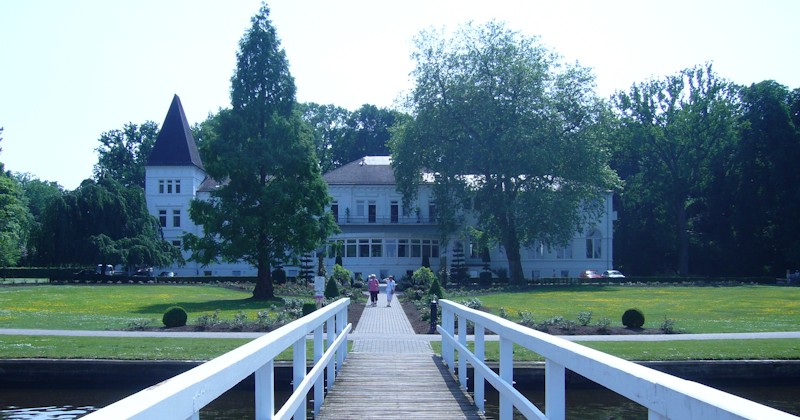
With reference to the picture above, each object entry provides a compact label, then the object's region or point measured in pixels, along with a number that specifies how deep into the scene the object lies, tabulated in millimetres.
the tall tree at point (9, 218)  58625
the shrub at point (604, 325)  22688
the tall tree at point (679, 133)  69000
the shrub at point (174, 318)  24016
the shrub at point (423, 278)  46094
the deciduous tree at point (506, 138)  51656
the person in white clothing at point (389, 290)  37062
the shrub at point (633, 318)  23734
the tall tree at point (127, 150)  93312
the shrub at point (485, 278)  56409
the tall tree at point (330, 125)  93375
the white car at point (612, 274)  66575
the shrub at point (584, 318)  23594
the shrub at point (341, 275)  50006
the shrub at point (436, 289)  32938
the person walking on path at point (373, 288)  36812
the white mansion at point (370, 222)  65250
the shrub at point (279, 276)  54638
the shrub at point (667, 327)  22750
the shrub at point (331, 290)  35972
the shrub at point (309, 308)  24800
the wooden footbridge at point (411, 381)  2891
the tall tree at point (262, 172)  40062
